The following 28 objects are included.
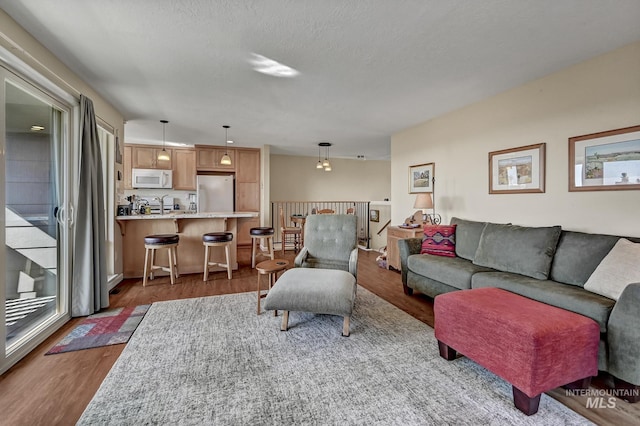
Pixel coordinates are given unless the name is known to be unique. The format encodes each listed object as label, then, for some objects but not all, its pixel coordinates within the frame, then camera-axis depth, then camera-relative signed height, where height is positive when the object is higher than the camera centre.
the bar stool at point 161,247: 3.88 -0.60
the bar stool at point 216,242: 4.19 -0.48
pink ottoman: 1.58 -0.79
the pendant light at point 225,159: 5.15 +0.93
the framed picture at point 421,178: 4.62 +0.53
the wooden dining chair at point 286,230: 6.00 -0.44
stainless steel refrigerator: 6.53 +0.38
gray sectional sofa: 1.74 -0.60
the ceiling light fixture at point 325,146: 6.53 +1.51
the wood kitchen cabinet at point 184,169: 6.63 +0.94
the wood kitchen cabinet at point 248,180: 6.91 +0.72
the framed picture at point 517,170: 3.11 +0.46
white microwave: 6.25 +0.69
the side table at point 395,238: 4.33 -0.47
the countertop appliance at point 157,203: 6.65 +0.15
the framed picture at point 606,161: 2.42 +0.44
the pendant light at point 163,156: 4.88 +0.91
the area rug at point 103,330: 2.35 -1.10
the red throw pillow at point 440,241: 3.56 -0.40
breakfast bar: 4.32 -0.36
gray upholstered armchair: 3.37 -0.38
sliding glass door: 2.16 -0.04
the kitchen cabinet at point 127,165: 6.32 +0.99
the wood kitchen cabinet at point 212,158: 6.68 +1.21
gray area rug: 1.59 -1.13
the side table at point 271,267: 2.94 -0.60
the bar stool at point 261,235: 4.98 -0.44
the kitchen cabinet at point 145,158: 6.38 +1.16
